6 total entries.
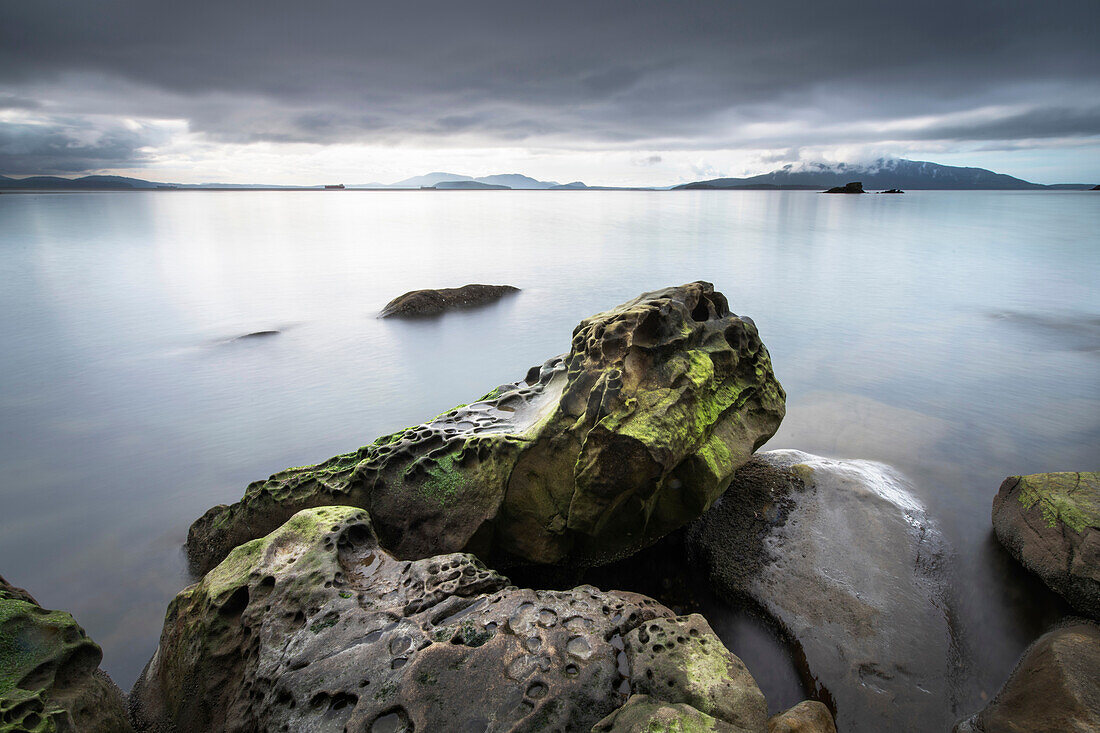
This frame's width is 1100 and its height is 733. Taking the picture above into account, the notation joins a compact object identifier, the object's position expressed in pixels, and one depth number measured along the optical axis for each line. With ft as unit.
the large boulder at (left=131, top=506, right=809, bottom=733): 8.44
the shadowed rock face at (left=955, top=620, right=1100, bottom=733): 9.64
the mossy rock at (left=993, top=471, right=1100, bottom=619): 13.51
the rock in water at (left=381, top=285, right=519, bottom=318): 49.47
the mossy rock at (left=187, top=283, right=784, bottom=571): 13.88
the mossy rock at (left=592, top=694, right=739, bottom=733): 7.70
